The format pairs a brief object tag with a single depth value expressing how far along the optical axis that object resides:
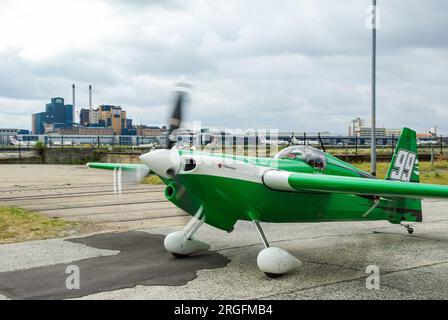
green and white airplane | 7.98
